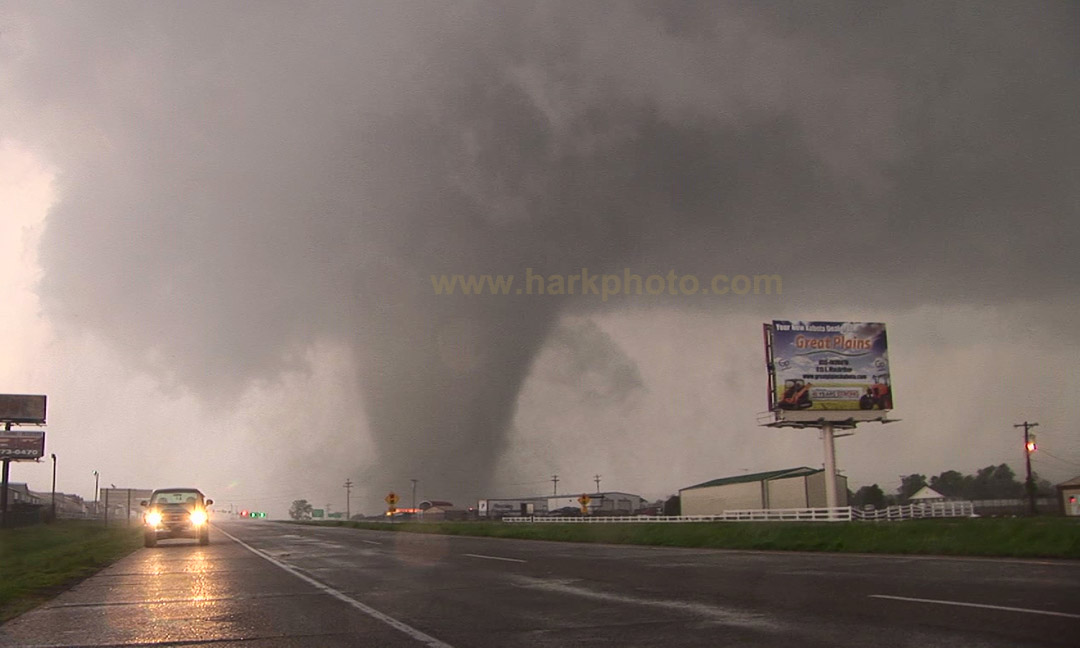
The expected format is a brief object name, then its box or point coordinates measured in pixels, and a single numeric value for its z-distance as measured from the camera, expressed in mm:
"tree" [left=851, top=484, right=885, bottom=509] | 97375
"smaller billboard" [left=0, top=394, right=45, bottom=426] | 75125
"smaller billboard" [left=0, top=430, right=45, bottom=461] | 74812
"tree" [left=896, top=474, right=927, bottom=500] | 130625
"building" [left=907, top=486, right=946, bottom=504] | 79875
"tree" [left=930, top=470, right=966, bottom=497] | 131375
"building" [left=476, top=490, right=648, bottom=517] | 128875
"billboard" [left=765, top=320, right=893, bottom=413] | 53906
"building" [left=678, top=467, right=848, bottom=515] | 69750
